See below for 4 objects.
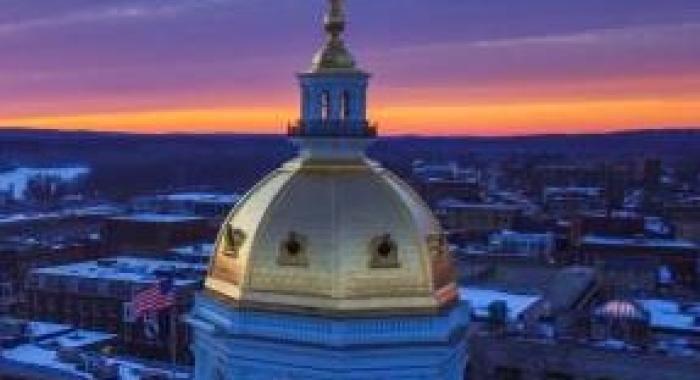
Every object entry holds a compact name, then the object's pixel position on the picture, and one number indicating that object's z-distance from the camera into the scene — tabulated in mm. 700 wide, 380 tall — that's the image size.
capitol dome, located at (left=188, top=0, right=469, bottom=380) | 23406
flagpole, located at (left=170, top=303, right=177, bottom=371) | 57662
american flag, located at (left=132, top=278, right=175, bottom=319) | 42906
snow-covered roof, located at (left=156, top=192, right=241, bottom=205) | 153050
